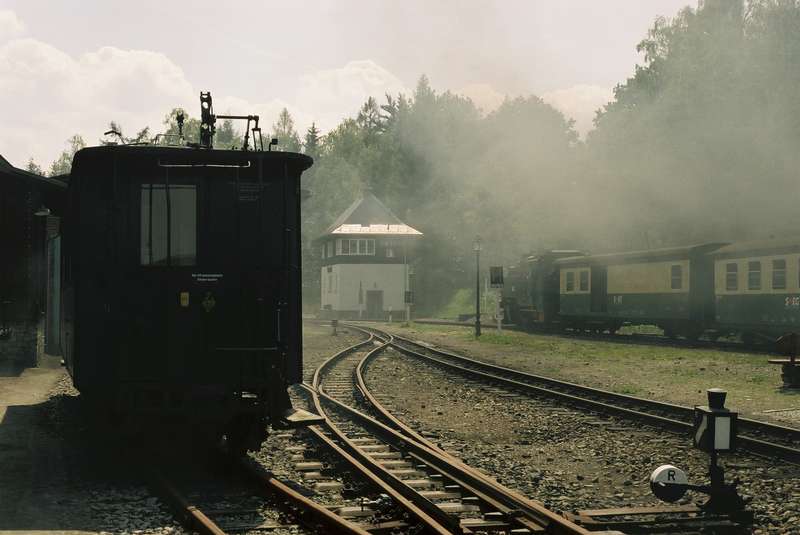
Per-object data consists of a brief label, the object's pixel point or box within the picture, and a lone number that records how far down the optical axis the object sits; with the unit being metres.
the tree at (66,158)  105.28
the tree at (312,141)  121.31
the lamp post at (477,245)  32.88
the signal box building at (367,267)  66.31
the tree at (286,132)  118.44
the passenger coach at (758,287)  25.01
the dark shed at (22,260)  18.73
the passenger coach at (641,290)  29.86
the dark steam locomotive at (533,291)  40.12
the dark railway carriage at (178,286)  8.84
